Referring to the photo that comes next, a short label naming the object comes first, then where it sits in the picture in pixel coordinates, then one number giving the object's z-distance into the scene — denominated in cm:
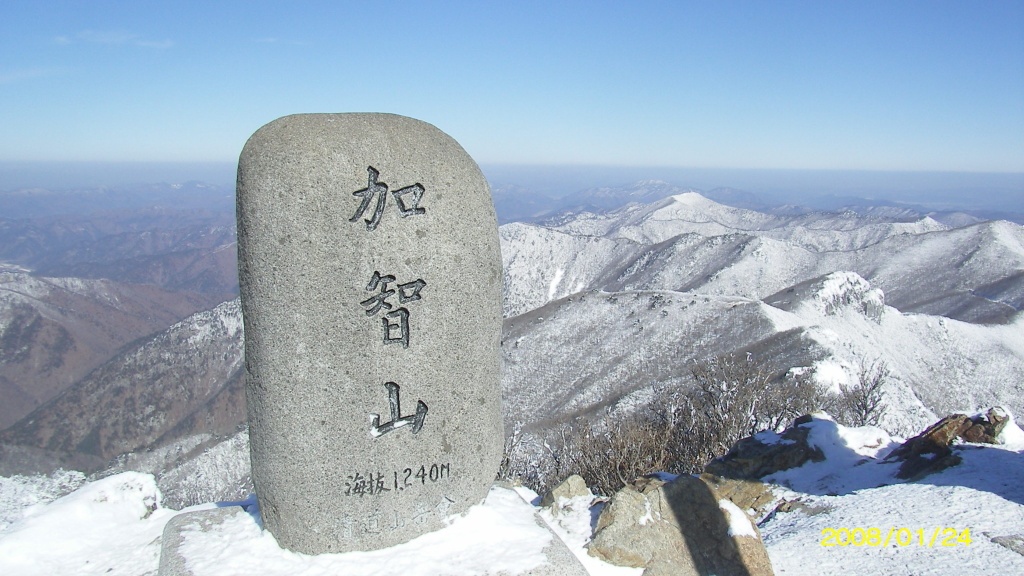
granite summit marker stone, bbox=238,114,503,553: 509
